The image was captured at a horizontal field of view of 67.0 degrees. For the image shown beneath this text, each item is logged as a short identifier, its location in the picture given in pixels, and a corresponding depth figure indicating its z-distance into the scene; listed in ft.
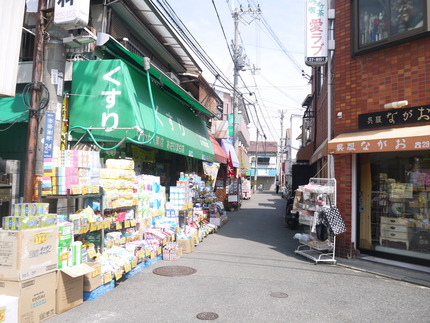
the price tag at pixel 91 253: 18.85
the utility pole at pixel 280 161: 166.61
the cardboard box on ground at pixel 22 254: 13.70
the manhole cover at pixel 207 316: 15.42
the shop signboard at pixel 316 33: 29.48
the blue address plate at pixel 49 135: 20.11
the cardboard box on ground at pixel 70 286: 15.49
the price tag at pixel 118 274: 19.38
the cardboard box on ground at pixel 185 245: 29.09
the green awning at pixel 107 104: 24.07
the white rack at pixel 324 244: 26.45
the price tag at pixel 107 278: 18.42
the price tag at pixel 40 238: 14.51
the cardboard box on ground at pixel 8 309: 12.42
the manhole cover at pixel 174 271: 22.65
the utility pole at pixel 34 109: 18.61
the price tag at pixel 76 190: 18.18
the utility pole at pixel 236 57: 72.18
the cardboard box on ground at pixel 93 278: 17.20
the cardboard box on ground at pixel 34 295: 13.52
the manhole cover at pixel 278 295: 18.57
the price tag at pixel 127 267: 20.38
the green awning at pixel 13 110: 21.61
